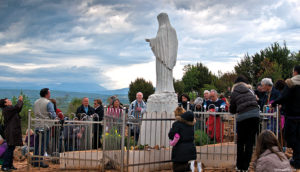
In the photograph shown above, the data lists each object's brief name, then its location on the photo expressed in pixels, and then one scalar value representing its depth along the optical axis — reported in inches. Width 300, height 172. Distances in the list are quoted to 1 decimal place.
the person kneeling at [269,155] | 159.1
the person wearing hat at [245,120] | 226.7
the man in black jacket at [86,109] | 377.4
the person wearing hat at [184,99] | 382.2
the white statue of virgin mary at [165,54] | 340.2
